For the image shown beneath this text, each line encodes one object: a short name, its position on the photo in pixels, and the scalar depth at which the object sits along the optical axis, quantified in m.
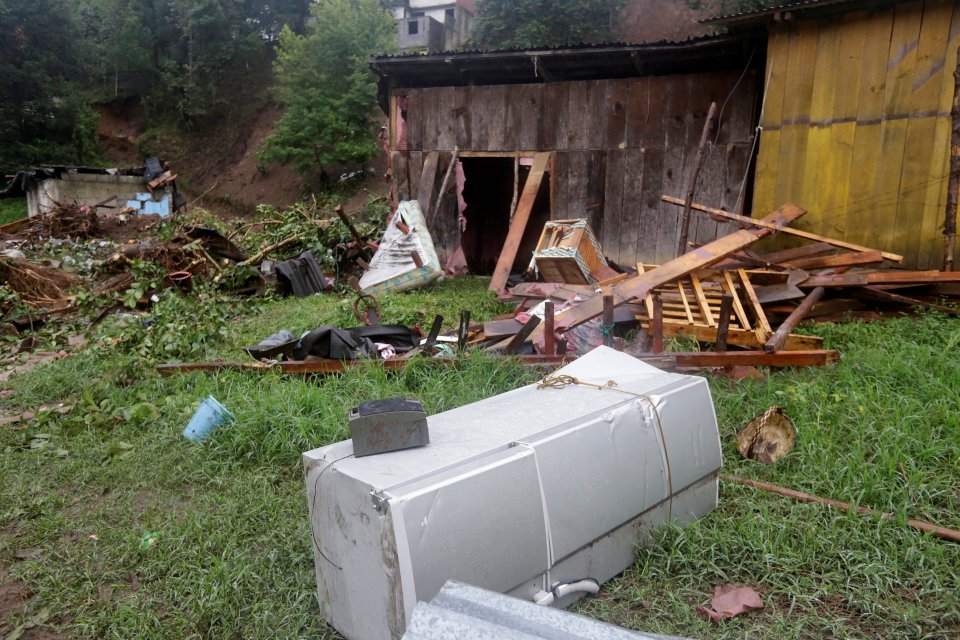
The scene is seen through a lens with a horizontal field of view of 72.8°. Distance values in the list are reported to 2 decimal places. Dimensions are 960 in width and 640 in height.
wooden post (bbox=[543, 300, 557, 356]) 5.33
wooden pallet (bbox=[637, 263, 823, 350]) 5.60
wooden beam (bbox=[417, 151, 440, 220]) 10.72
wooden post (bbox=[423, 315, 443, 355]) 5.51
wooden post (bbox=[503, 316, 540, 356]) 5.60
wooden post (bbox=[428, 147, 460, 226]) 10.61
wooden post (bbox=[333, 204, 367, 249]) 10.40
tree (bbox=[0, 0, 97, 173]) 26.20
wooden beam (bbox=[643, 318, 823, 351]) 5.48
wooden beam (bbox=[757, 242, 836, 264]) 7.08
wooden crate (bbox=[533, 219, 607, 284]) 8.05
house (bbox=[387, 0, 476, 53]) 33.28
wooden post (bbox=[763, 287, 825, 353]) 5.11
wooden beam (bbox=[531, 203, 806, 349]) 6.03
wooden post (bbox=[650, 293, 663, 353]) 5.25
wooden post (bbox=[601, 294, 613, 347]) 5.30
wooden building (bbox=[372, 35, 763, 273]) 8.66
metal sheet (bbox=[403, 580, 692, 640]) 1.29
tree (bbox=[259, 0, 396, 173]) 24.66
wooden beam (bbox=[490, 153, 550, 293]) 9.68
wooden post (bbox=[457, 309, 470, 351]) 5.75
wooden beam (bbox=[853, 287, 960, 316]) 6.15
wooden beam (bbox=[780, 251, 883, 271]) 6.45
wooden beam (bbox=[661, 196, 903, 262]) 6.82
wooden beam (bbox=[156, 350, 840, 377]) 4.92
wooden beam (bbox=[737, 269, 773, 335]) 5.64
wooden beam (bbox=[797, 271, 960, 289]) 6.19
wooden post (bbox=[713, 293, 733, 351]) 5.01
